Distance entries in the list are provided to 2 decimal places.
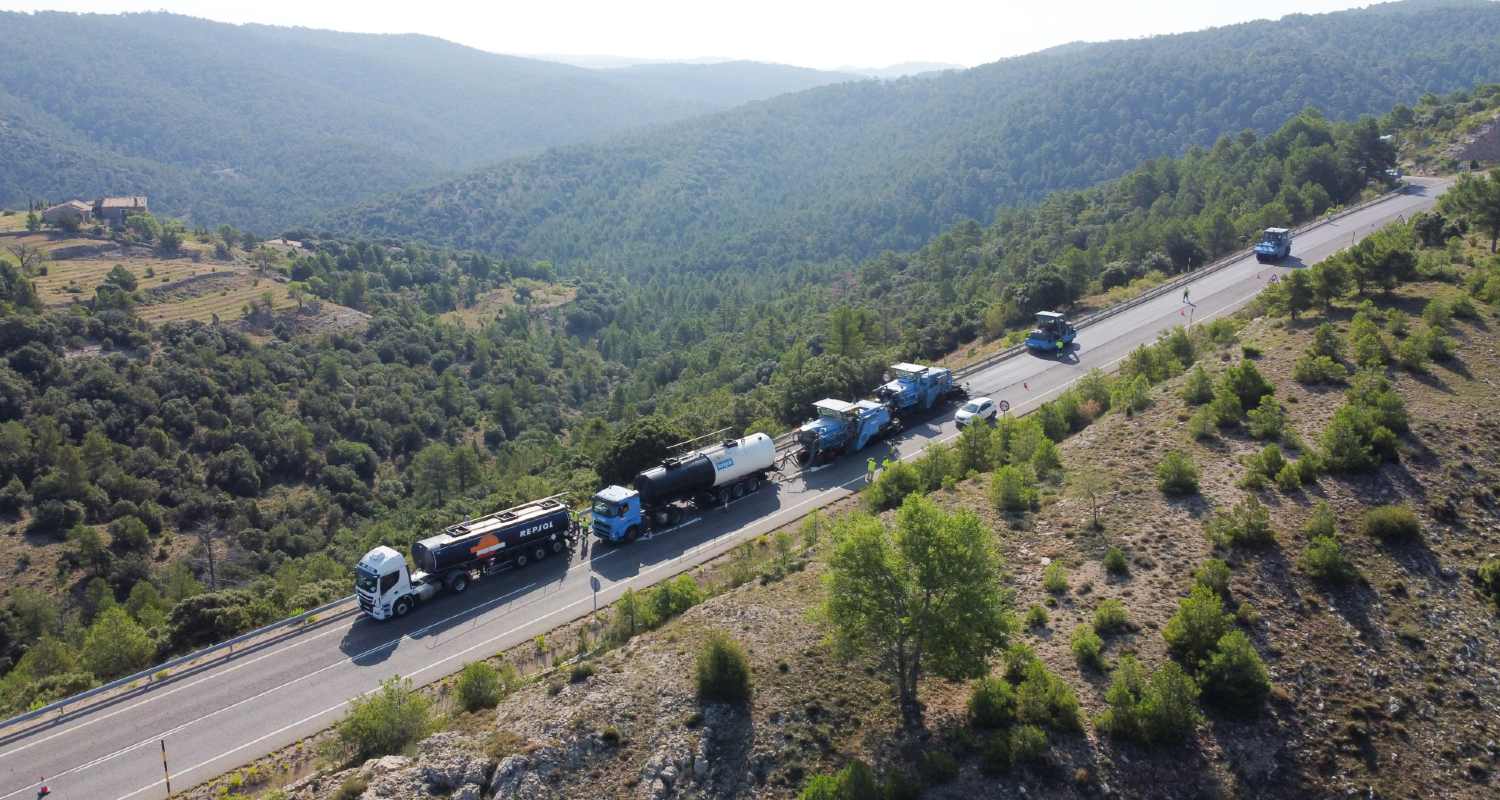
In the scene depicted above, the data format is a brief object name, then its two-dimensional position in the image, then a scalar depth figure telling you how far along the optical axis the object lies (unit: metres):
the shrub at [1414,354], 34.59
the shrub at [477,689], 22.48
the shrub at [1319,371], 34.88
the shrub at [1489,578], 24.22
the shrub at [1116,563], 25.38
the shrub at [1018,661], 21.56
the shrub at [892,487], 32.78
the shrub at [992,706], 20.14
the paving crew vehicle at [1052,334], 52.19
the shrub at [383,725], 20.23
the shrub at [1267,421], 31.22
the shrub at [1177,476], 28.89
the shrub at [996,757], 19.08
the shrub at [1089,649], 21.81
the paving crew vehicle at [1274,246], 62.97
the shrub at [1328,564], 23.88
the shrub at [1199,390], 35.44
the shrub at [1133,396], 36.59
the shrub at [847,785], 17.67
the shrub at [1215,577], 23.52
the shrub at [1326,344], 36.94
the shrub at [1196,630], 21.39
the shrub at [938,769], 18.98
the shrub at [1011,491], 30.11
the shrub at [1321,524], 25.20
